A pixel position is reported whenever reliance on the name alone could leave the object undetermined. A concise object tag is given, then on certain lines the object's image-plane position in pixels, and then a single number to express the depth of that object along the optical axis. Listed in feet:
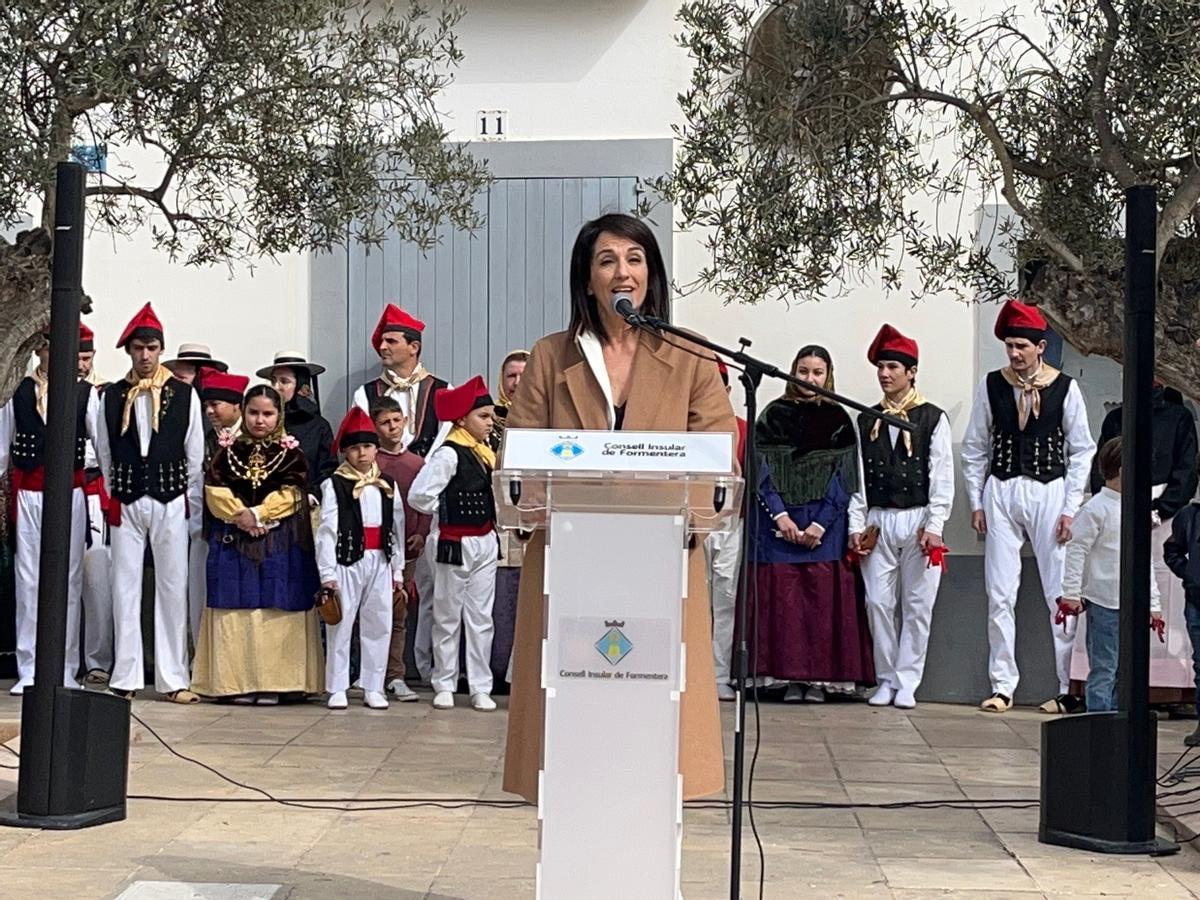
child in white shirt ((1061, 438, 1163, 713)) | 31.30
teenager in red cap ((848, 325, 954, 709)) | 36.24
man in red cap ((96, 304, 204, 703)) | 34.81
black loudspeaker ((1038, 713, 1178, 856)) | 21.22
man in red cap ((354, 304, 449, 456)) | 39.34
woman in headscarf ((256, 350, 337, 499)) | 37.42
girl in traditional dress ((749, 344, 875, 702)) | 36.58
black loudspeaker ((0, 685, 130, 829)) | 21.74
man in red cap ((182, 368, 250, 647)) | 36.01
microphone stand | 14.79
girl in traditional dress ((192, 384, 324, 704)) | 34.91
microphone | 15.37
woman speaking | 17.15
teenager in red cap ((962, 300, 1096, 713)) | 35.65
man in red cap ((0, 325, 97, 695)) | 35.60
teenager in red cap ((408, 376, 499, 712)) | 34.73
